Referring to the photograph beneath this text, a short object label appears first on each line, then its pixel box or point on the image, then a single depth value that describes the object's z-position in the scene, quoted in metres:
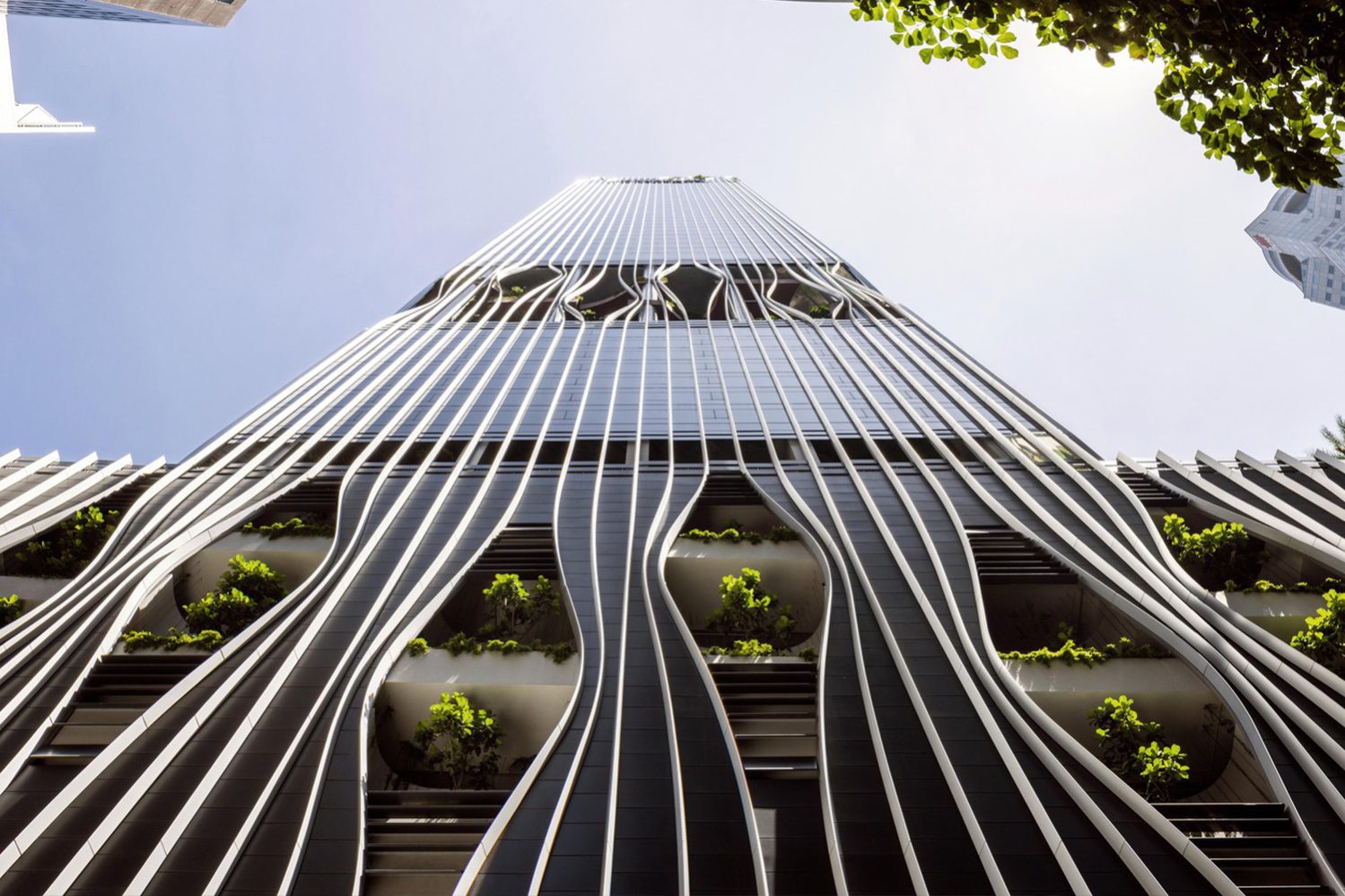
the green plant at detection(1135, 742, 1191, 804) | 12.34
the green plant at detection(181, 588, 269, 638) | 16.59
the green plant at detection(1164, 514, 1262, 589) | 18.42
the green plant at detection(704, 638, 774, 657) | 15.74
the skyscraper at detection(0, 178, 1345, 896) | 11.23
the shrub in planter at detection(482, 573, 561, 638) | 17.05
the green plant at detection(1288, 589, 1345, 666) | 14.58
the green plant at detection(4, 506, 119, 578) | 18.77
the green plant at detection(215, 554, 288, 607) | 17.50
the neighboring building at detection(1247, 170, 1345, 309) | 104.69
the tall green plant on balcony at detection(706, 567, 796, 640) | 16.81
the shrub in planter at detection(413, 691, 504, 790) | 13.45
